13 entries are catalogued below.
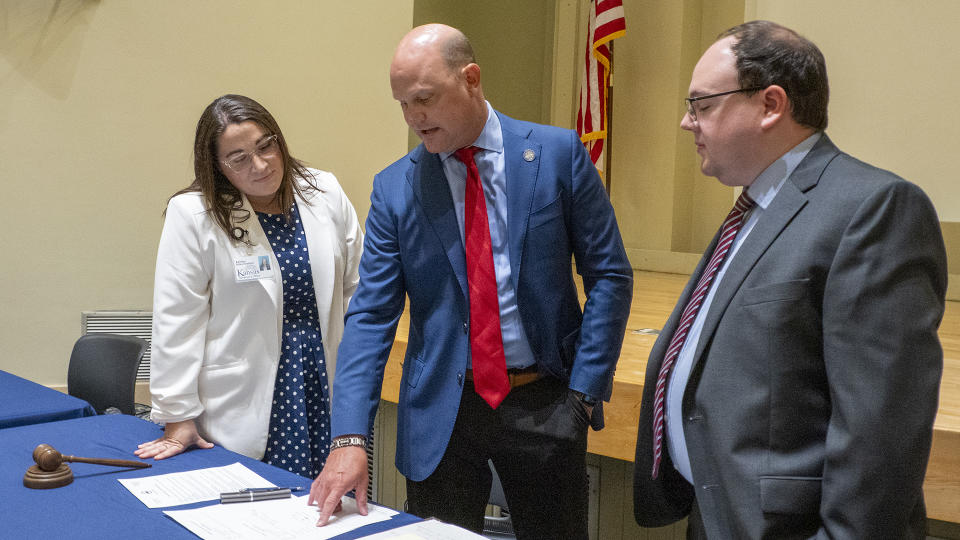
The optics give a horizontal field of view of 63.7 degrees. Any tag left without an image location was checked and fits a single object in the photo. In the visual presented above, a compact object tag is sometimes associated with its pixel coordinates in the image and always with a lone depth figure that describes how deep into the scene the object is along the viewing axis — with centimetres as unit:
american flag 582
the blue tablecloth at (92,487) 128
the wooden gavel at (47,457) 149
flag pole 602
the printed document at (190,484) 142
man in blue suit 156
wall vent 431
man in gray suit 94
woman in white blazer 183
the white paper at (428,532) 122
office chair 284
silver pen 139
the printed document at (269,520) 125
